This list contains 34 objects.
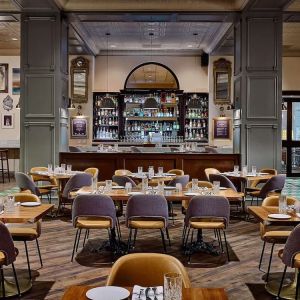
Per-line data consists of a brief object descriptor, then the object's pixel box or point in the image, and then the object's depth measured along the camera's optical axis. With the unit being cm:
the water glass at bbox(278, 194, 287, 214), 341
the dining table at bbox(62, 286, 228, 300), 157
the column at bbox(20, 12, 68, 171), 764
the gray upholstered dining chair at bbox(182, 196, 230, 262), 394
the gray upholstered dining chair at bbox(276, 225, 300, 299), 281
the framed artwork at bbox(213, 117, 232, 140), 1132
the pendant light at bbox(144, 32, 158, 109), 1023
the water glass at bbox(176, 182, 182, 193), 457
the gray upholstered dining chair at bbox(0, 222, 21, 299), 283
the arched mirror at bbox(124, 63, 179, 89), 1177
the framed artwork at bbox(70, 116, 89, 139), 1149
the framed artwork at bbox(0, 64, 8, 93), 1153
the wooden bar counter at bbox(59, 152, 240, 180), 746
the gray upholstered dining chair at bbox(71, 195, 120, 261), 396
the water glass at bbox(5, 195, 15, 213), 338
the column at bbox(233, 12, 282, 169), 749
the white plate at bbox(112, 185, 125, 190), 478
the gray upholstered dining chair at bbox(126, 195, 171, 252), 397
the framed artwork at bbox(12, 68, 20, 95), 1155
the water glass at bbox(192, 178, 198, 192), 456
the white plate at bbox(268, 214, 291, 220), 322
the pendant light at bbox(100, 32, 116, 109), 1035
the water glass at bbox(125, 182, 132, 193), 460
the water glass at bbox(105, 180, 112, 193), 458
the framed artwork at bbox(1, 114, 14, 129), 1158
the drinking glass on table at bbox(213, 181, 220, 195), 436
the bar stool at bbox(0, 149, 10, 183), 1059
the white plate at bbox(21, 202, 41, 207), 368
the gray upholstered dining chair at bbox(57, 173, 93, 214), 572
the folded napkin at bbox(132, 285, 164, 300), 151
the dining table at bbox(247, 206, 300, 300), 318
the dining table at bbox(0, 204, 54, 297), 319
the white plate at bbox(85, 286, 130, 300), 150
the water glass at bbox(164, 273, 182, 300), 139
